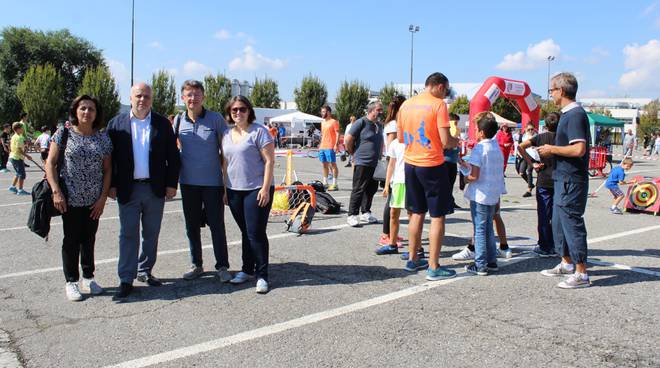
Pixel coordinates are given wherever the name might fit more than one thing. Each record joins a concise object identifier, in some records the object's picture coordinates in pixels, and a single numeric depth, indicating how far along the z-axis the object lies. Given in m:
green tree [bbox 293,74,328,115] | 58.84
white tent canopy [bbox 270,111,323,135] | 34.82
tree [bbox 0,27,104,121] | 45.28
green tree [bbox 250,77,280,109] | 61.67
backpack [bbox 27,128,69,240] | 4.44
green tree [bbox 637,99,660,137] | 68.94
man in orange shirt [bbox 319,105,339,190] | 12.49
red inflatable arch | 18.45
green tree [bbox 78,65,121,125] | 42.25
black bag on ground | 8.99
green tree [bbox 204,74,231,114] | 53.47
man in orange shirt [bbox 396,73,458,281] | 4.91
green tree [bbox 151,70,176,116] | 48.12
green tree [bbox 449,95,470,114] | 59.69
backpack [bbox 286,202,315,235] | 7.42
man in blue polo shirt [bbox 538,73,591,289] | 4.76
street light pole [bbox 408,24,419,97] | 55.15
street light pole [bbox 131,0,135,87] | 38.19
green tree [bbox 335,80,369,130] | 57.16
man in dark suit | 4.59
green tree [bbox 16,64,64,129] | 38.44
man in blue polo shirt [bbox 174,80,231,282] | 4.86
